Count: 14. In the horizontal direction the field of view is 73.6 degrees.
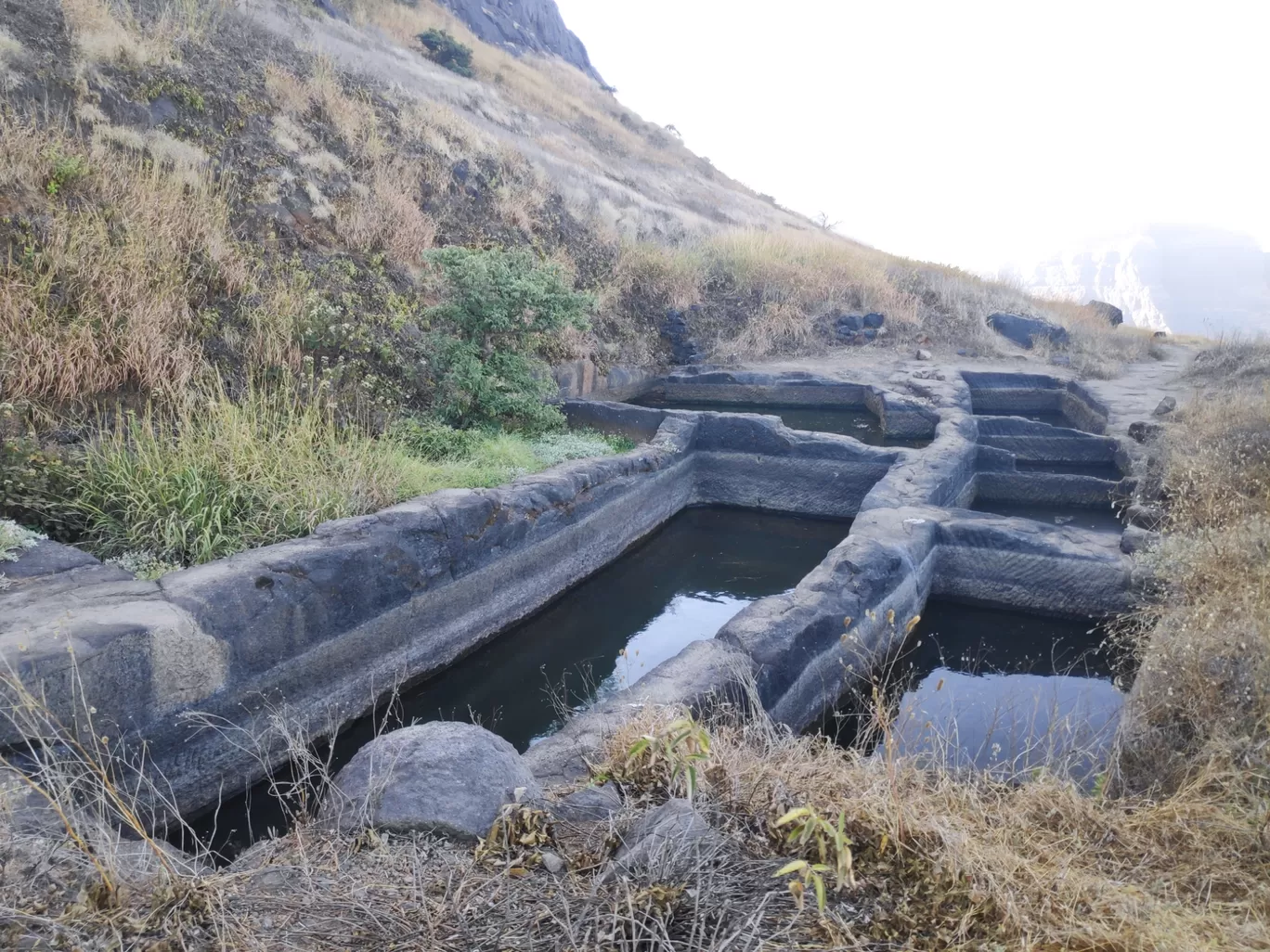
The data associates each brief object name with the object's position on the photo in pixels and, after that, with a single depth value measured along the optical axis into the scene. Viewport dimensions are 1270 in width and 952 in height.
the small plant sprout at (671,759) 2.32
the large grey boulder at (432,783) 2.60
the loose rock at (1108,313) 19.95
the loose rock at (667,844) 2.08
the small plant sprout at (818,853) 1.85
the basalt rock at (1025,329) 15.92
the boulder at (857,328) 14.77
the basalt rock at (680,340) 13.29
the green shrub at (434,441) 6.88
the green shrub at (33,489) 4.54
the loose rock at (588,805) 2.61
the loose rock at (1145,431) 8.77
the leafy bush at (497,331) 7.47
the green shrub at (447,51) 21.23
